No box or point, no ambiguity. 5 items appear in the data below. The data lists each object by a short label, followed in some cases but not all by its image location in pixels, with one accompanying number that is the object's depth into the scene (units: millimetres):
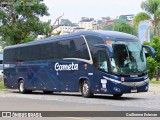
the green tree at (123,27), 95238
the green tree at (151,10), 64000
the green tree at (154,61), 46812
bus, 21672
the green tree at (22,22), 48216
